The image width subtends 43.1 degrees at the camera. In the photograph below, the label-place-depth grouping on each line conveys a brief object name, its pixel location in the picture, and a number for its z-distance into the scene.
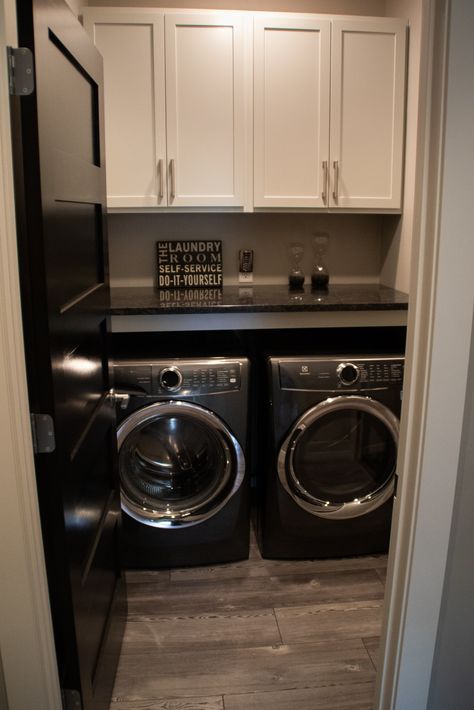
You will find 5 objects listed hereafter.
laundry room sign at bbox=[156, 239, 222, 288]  3.03
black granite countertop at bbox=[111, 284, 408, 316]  2.45
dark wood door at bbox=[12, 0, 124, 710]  1.11
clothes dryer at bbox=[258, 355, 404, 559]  2.37
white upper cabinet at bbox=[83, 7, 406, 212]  2.59
